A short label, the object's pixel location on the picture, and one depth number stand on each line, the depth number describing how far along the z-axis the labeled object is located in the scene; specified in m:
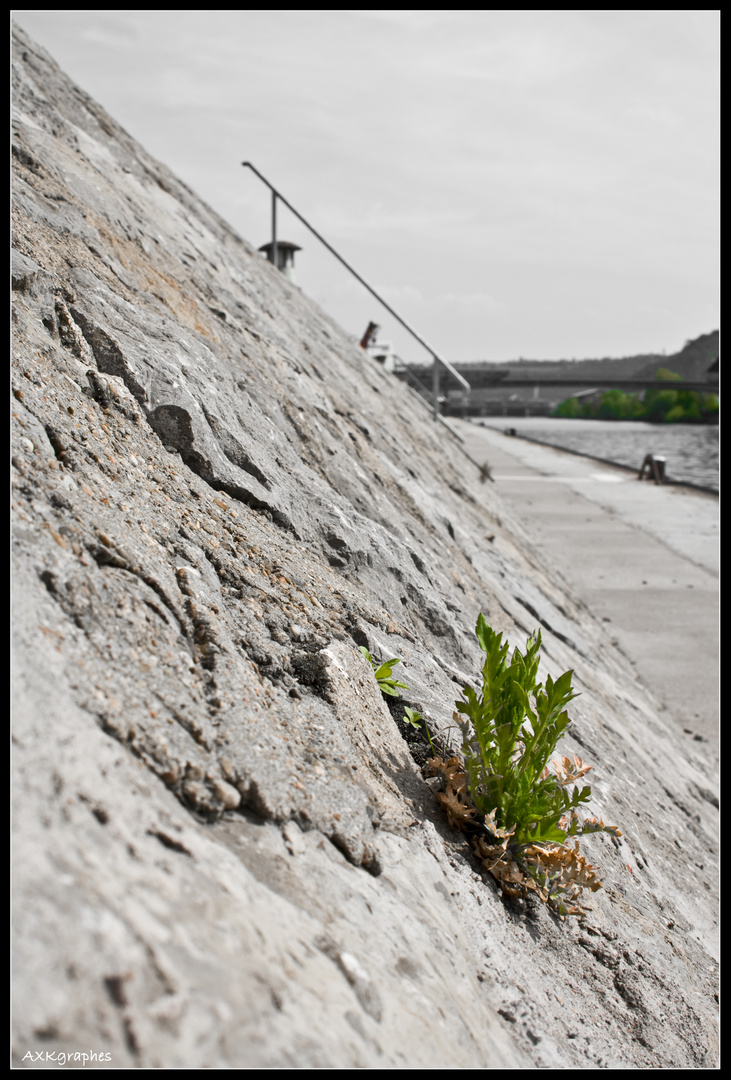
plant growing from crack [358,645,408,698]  2.49
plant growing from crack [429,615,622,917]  2.16
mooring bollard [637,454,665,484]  21.14
